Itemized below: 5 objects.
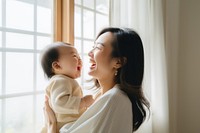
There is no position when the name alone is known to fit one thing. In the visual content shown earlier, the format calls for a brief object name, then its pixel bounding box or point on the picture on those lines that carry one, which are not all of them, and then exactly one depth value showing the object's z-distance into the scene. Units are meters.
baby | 1.10
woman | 0.93
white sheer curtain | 1.82
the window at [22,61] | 1.28
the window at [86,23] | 1.76
